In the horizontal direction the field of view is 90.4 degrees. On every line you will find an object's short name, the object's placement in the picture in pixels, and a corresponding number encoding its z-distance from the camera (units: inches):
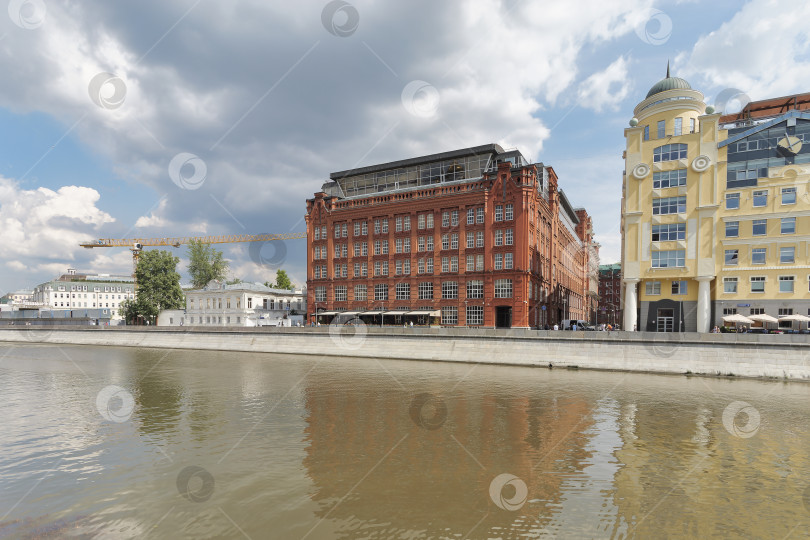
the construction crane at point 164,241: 6318.9
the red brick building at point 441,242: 2442.2
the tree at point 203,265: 4153.5
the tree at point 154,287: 3412.9
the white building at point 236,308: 3243.1
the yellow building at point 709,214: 1667.1
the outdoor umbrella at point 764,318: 1507.1
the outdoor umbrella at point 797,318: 1463.3
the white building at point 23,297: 7662.4
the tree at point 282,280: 4603.8
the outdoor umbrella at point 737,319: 1505.3
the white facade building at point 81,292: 6747.1
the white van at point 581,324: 2755.9
